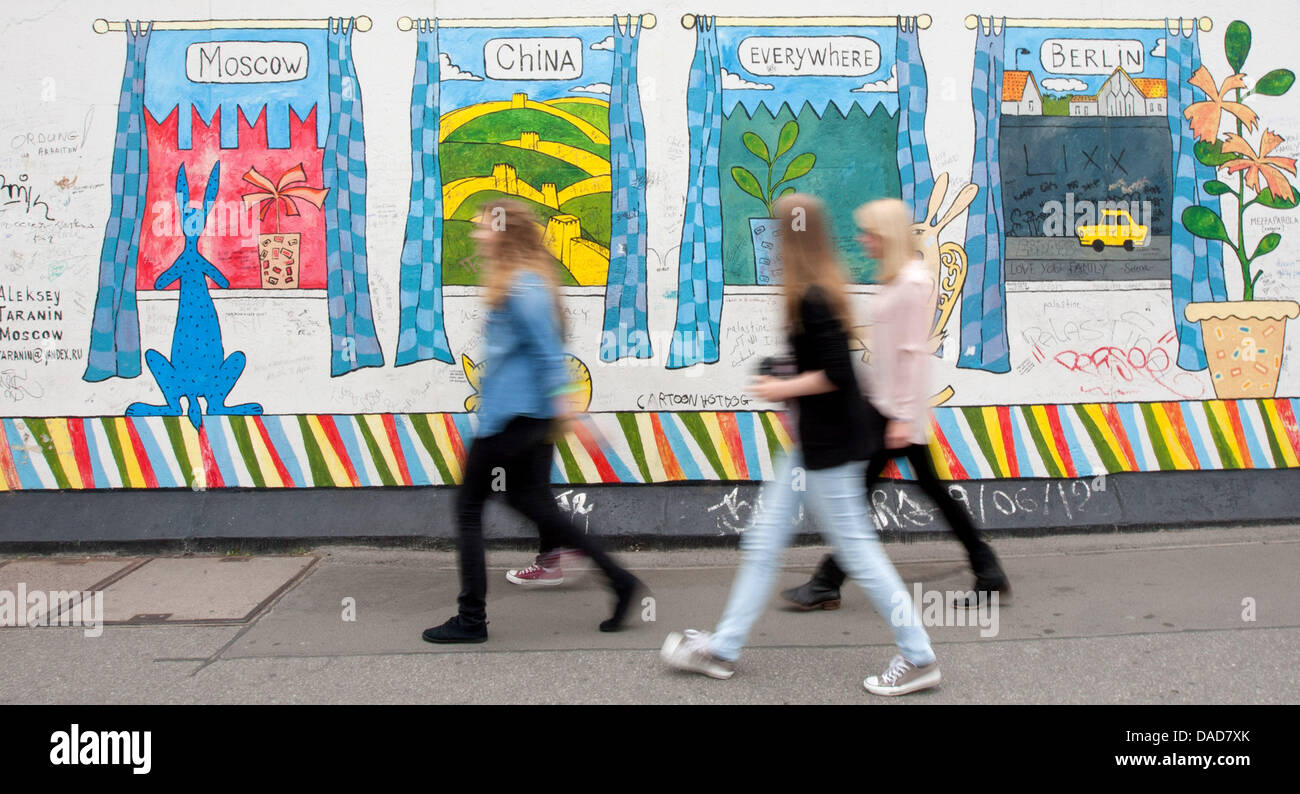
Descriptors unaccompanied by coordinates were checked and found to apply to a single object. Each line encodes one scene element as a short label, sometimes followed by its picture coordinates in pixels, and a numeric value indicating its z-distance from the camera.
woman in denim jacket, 3.93
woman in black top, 3.41
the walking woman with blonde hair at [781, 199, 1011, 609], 3.88
